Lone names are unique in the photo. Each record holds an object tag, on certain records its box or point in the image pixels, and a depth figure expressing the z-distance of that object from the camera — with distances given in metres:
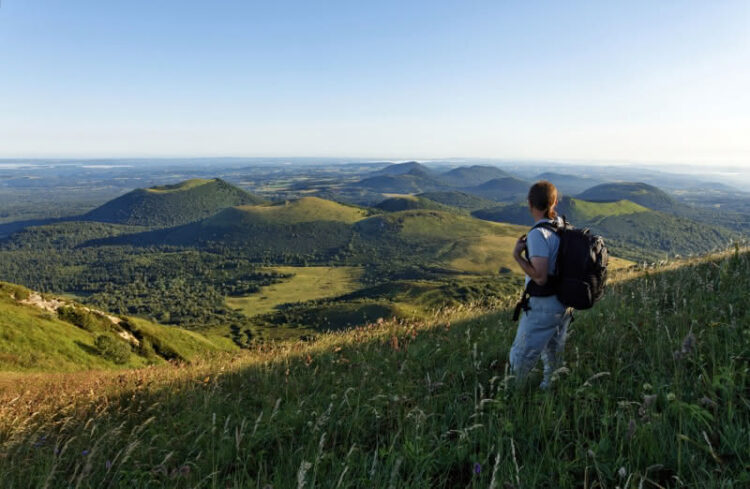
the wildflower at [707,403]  2.72
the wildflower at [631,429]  2.51
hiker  4.36
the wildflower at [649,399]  2.70
